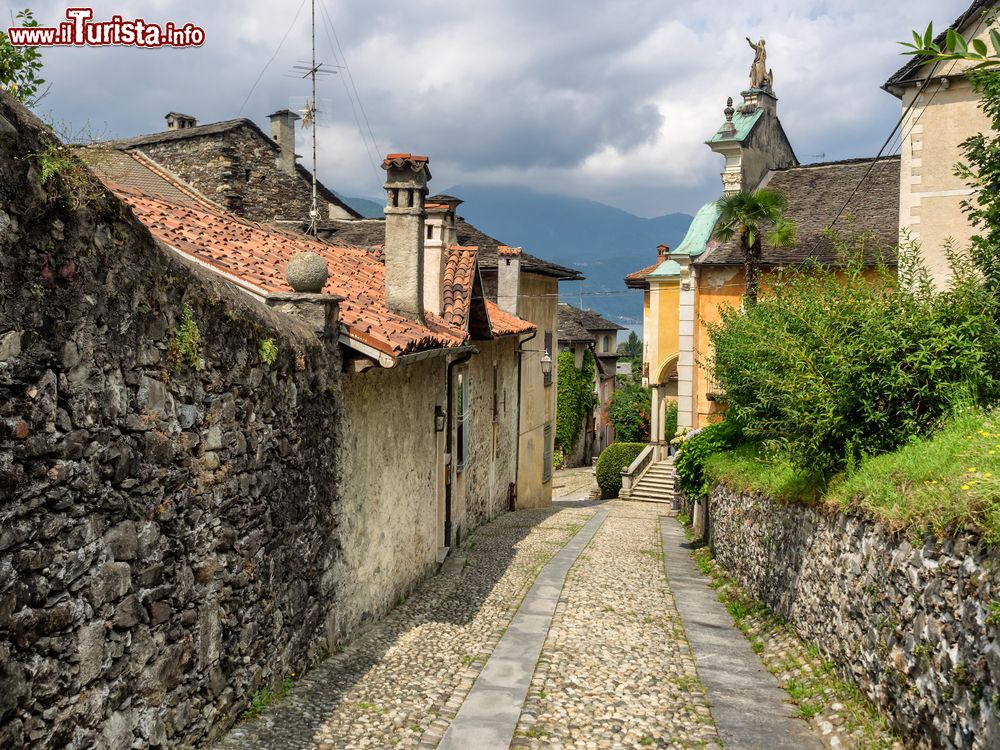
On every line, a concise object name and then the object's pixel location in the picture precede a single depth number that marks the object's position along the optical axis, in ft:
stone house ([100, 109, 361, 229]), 79.66
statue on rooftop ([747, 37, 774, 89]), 103.19
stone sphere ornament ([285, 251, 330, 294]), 26.71
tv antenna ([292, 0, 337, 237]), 54.14
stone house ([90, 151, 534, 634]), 29.35
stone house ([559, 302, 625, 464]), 155.22
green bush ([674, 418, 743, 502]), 54.54
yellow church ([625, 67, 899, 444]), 85.66
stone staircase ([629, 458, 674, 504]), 98.58
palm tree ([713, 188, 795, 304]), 72.59
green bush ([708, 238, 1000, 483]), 27.17
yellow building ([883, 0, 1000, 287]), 56.39
